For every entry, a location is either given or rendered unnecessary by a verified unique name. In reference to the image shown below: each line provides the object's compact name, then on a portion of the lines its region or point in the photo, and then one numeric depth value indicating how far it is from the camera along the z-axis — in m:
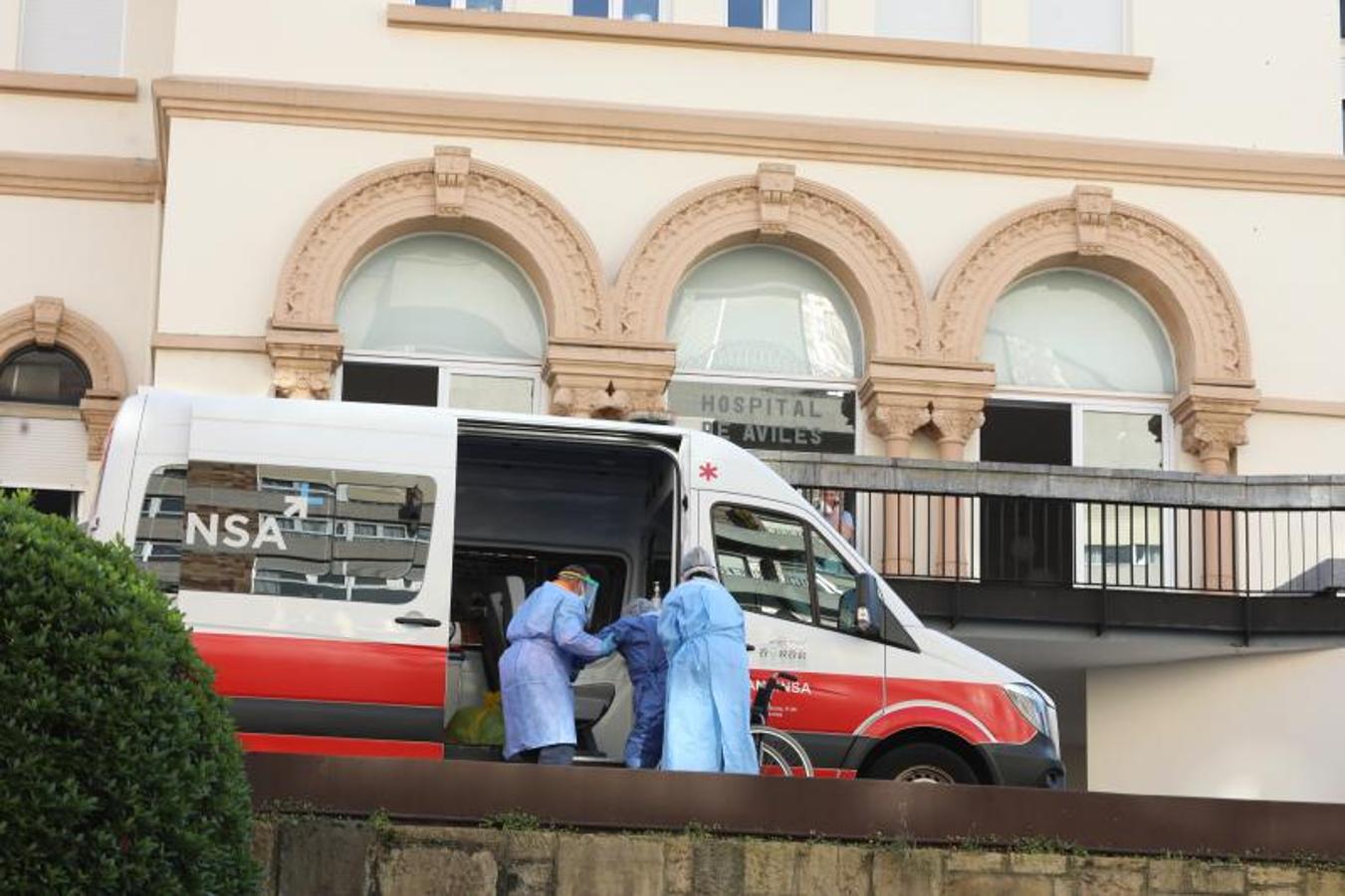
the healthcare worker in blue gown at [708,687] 14.12
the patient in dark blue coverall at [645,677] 14.85
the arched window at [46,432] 25.33
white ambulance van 14.94
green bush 8.09
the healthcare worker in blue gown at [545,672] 14.49
